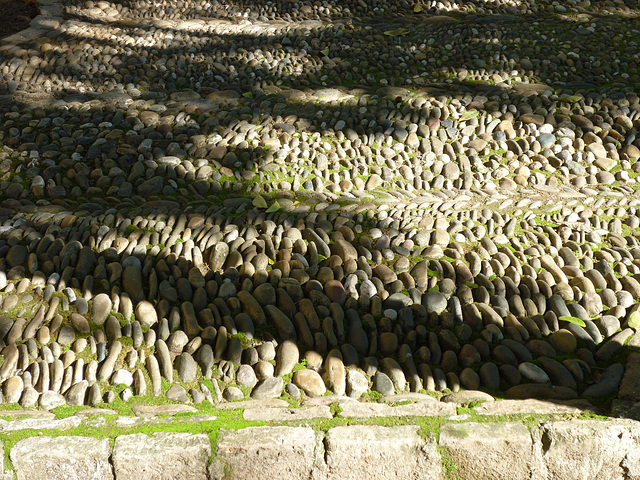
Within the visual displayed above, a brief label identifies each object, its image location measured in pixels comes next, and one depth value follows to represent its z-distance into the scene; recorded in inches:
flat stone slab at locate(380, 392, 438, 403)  91.5
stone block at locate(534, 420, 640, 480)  82.3
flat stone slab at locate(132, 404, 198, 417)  88.4
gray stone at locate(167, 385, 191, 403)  91.8
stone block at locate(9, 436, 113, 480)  79.7
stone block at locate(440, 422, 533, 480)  81.8
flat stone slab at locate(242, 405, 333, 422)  85.9
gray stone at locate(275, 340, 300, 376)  96.7
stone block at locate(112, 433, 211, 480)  79.9
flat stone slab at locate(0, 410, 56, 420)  86.4
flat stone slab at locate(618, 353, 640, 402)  88.4
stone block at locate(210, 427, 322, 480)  80.8
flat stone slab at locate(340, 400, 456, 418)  87.0
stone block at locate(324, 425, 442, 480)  81.3
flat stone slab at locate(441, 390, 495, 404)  91.5
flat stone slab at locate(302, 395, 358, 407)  91.1
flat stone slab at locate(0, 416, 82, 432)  83.0
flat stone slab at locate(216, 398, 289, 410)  90.4
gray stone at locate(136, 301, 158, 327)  102.3
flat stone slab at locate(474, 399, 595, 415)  87.1
